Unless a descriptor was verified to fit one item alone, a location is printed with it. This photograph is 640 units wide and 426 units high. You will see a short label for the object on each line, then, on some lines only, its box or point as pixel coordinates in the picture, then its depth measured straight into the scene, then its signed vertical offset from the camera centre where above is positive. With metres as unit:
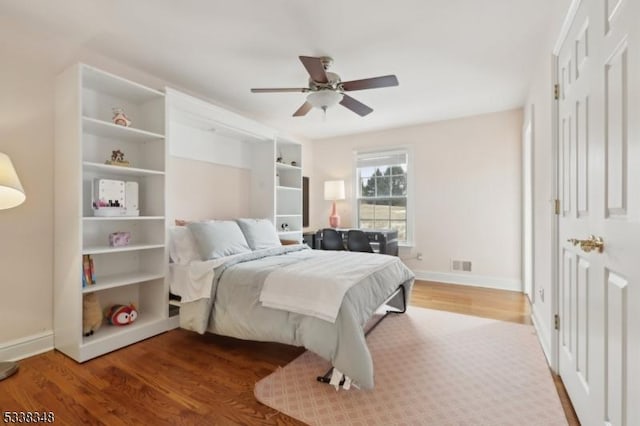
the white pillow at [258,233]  3.45 -0.24
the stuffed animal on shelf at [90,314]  2.46 -0.82
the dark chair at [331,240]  4.88 -0.43
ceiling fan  2.43 +1.09
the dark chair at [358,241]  4.63 -0.44
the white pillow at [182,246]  2.95 -0.33
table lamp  5.44 +0.34
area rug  1.69 -1.12
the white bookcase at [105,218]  2.35 +0.02
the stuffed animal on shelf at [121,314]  2.69 -0.91
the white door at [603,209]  1.03 +0.01
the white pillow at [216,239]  2.85 -0.26
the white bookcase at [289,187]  4.81 +0.38
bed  1.95 -0.63
